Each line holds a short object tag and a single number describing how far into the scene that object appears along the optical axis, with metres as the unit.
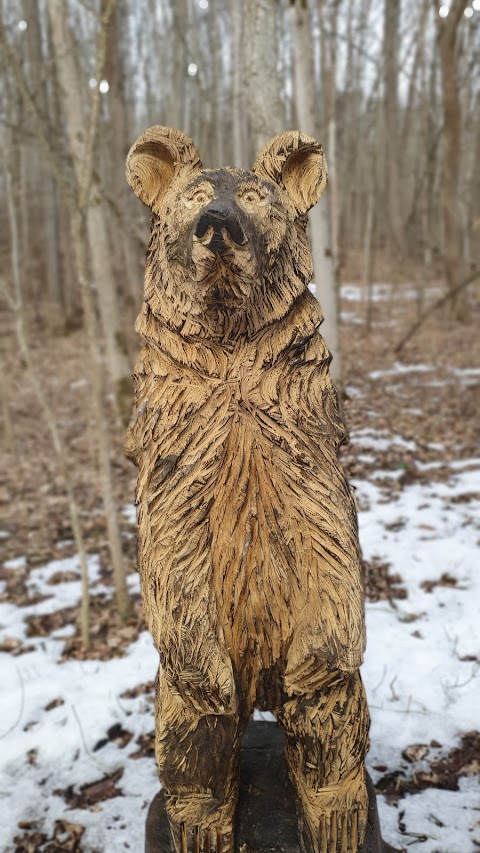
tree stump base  1.97
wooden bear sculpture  1.67
